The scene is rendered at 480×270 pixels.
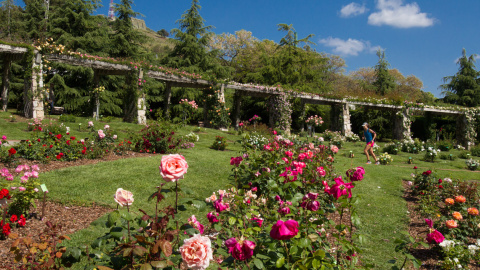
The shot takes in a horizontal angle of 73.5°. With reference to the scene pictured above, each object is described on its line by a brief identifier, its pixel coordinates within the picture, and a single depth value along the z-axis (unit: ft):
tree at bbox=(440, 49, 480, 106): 92.07
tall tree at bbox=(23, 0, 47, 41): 71.20
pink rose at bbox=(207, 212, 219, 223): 6.63
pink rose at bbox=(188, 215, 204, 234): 6.07
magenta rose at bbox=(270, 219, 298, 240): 4.26
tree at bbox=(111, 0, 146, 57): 69.51
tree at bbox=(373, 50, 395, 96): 91.99
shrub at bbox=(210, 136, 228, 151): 31.71
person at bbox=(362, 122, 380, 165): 31.81
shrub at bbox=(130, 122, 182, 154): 26.73
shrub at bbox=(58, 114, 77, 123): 38.05
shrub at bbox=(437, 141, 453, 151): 51.02
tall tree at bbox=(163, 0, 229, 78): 77.41
